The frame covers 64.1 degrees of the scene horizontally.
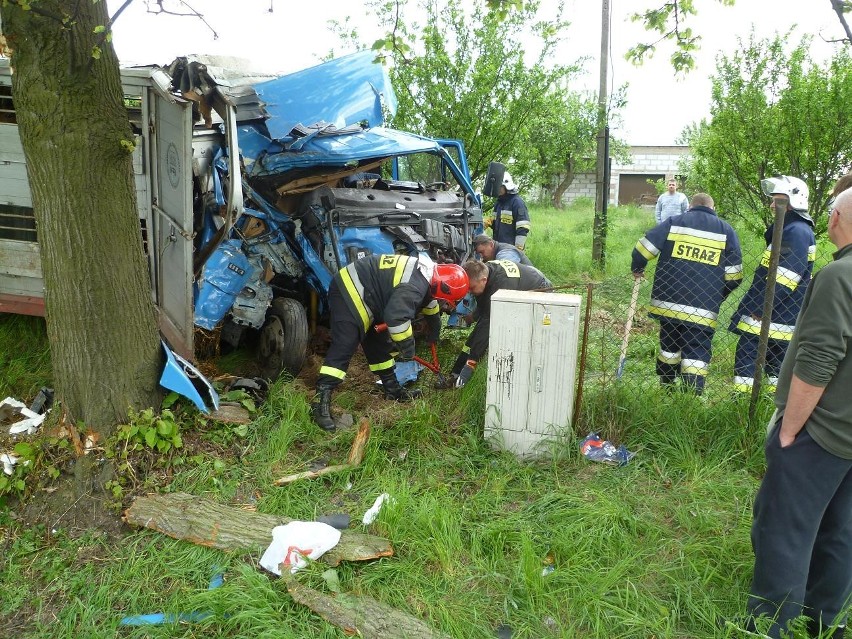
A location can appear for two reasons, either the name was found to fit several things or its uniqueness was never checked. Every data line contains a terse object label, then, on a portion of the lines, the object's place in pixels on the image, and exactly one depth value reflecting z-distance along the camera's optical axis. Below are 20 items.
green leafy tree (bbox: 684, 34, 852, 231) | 7.26
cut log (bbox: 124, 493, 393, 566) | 2.98
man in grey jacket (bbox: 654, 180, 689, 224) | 11.15
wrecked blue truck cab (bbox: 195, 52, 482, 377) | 4.98
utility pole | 9.12
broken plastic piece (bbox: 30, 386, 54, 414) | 4.21
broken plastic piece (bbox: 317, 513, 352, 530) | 3.27
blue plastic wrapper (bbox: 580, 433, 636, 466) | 3.79
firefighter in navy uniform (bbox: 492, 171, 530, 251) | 7.98
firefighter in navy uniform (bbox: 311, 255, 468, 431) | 4.48
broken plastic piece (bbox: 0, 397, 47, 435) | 3.94
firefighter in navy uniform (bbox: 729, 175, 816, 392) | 4.26
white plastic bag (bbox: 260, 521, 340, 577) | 2.89
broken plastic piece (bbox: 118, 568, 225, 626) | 2.67
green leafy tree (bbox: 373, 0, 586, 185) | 8.84
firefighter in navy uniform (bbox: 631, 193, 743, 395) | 4.59
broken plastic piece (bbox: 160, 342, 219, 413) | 3.71
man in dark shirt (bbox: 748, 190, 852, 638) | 2.12
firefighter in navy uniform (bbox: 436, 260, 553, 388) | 4.82
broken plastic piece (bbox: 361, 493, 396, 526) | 3.26
